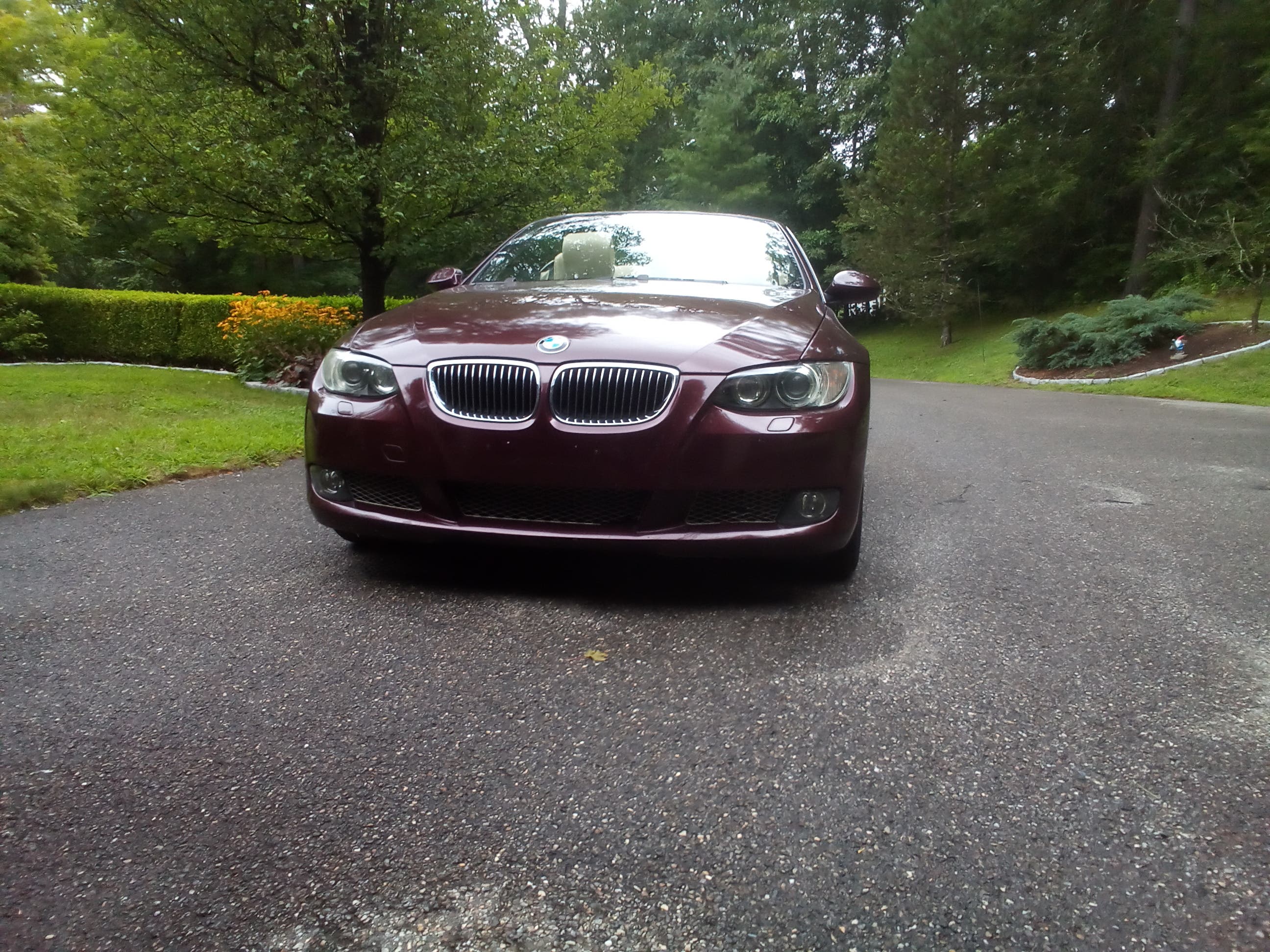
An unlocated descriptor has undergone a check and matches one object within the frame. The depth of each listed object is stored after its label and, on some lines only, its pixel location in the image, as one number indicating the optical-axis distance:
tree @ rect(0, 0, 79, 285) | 11.09
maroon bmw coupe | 2.72
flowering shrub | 10.45
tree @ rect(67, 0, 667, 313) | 8.48
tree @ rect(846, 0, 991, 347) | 26.17
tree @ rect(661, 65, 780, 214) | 33.88
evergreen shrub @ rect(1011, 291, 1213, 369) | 15.70
